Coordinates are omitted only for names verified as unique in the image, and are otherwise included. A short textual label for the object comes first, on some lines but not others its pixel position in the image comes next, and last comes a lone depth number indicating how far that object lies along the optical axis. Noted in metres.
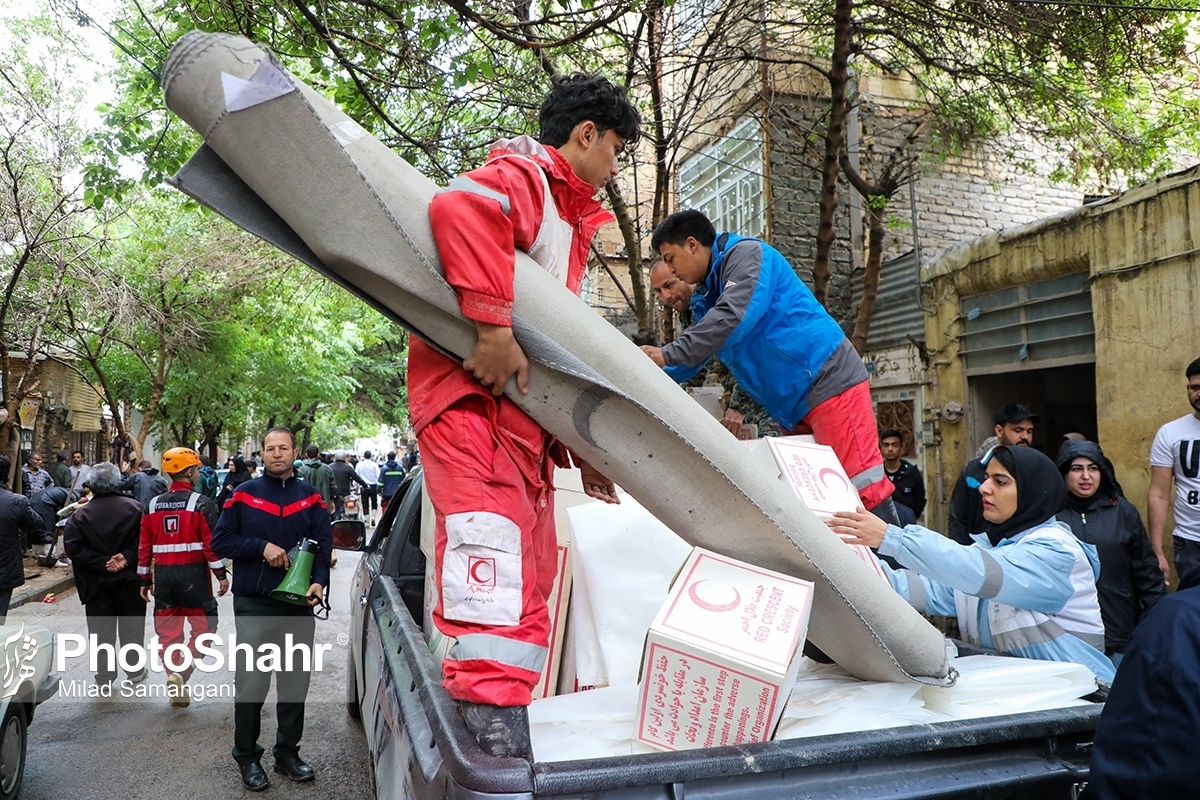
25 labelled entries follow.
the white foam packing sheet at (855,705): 1.84
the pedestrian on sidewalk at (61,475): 14.05
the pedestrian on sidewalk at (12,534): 5.72
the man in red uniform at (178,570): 5.45
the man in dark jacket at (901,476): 6.18
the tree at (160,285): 12.97
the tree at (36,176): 9.69
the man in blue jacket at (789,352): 2.94
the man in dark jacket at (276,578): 4.00
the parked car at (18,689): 3.73
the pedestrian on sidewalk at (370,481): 18.91
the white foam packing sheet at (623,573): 2.47
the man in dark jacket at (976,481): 4.93
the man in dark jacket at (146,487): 10.99
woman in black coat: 3.96
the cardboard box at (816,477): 2.38
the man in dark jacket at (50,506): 11.25
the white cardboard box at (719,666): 1.71
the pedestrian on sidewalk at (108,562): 5.89
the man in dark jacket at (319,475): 11.22
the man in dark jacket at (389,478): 17.64
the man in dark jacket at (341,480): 14.11
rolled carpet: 1.71
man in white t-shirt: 4.54
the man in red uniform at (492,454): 1.70
